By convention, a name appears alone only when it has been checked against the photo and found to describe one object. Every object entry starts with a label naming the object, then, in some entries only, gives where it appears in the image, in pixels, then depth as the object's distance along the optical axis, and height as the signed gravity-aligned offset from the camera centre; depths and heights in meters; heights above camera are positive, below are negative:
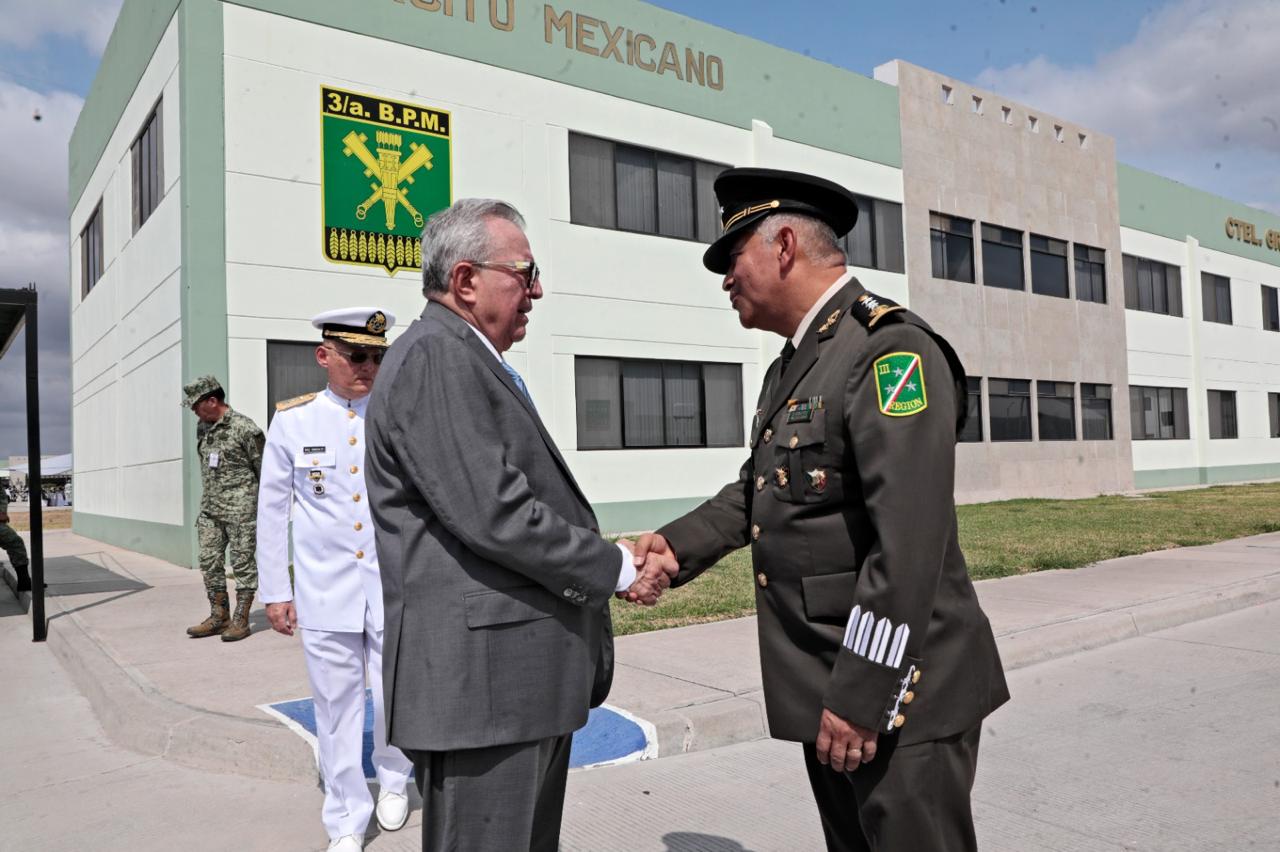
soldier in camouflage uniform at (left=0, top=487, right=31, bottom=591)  11.12 -0.92
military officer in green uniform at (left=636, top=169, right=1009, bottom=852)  2.08 -0.22
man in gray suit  2.23 -0.31
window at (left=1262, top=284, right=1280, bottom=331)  33.75 +4.22
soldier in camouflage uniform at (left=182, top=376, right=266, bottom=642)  7.92 -0.35
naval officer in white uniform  3.92 -0.43
